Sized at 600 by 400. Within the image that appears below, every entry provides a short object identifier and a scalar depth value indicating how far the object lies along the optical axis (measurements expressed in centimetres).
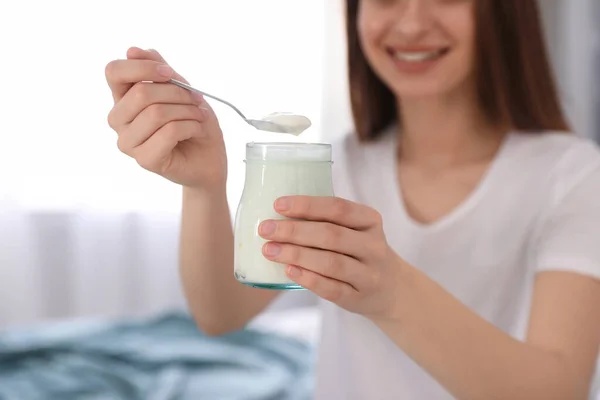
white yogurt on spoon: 96
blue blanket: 192
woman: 92
